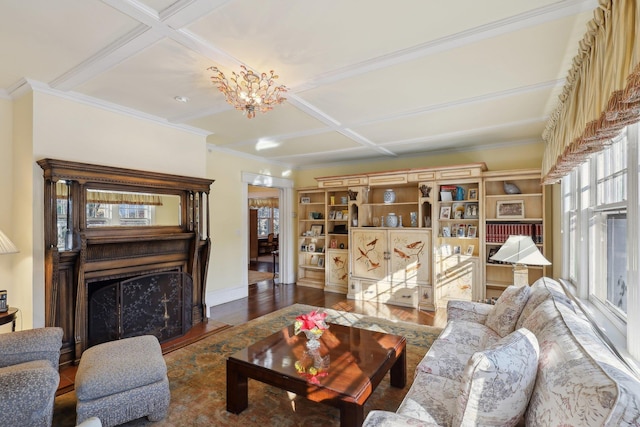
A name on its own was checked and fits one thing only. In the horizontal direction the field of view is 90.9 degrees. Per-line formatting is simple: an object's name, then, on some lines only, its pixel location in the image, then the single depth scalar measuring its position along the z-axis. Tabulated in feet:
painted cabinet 16.52
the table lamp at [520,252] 10.26
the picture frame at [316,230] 21.80
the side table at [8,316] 8.32
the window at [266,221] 39.17
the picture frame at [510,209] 15.19
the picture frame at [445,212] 16.51
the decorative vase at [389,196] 18.28
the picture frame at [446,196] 16.43
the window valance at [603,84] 4.00
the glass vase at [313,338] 7.73
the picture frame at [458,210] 16.48
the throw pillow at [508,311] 8.05
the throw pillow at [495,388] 4.12
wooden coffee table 6.04
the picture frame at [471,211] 16.02
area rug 7.11
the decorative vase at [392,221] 17.70
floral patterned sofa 3.24
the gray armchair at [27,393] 5.14
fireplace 9.55
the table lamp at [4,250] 8.41
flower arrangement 7.68
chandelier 8.00
